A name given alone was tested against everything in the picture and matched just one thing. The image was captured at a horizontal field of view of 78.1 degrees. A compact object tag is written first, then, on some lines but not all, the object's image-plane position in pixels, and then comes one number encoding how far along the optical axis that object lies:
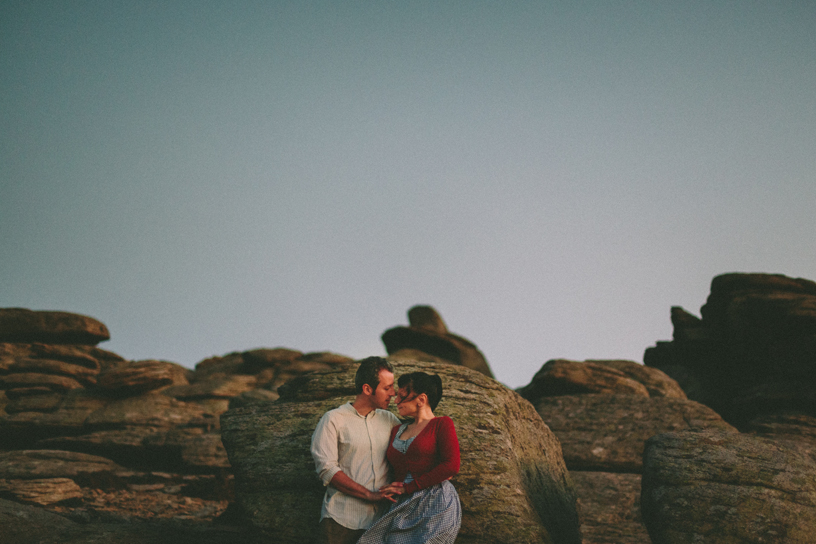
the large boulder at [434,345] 57.72
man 7.61
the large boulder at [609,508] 16.16
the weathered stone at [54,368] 37.84
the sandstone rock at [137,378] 32.72
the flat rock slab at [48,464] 22.97
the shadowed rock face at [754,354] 26.84
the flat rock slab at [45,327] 40.59
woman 7.30
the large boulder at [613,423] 20.70
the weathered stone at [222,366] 53.78
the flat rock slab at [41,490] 21.36
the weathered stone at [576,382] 25.39
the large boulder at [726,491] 10.34
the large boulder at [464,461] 9.70
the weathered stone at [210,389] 40.91
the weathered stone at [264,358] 53.31
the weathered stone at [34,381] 36.62
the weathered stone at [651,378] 27.00
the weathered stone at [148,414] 30.38
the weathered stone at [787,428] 23.02
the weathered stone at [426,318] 63.84
